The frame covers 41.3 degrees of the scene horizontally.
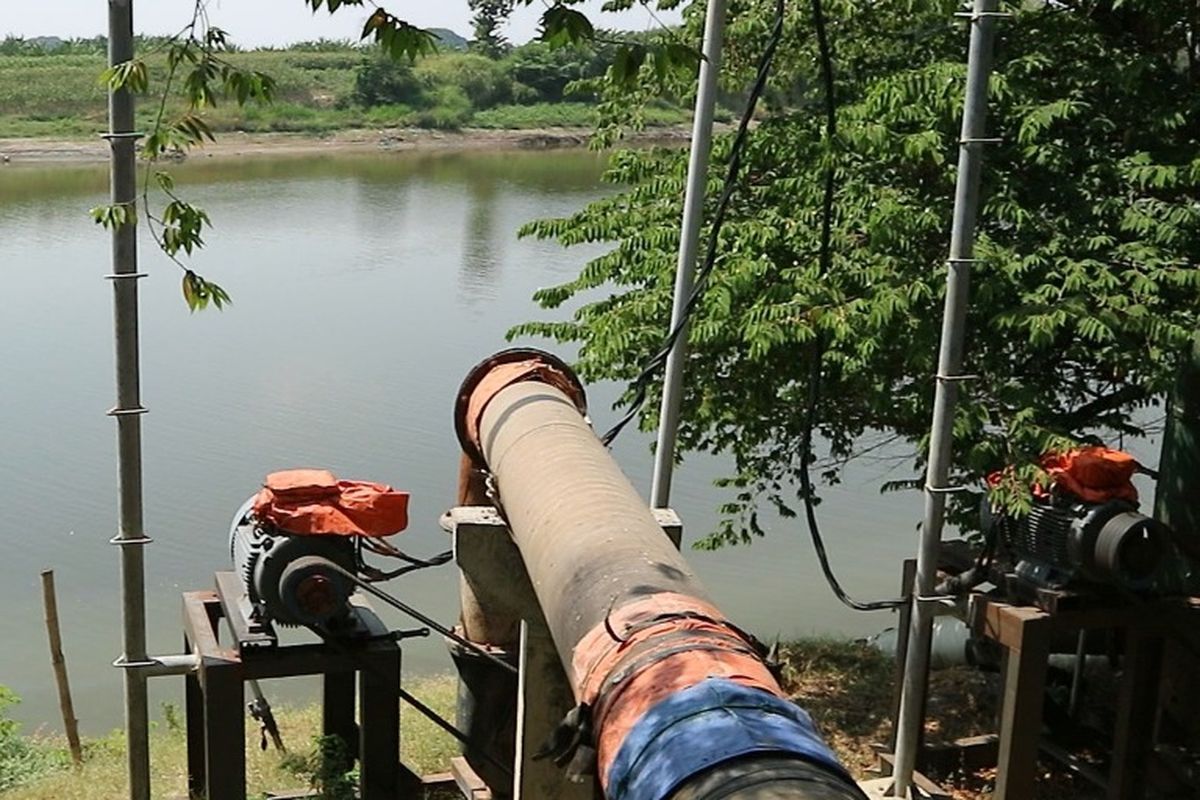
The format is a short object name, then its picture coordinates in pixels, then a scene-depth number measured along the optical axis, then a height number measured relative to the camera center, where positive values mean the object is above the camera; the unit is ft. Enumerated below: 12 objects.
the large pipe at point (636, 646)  8.55 -3.56
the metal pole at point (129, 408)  15.21 -3.50
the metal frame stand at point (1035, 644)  18.85 -6.43
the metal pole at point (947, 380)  18.06 -3.31
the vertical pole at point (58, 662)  26.66 -10.23
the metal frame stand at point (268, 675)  16.19 -6.22
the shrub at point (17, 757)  24.34 -11.16
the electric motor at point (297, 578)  15.94 -5.11
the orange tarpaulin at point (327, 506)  16.22 -4.50
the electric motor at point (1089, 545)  18.35 -5.15
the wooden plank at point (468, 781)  18.40 -8.20
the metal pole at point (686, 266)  19.79 -2.31
